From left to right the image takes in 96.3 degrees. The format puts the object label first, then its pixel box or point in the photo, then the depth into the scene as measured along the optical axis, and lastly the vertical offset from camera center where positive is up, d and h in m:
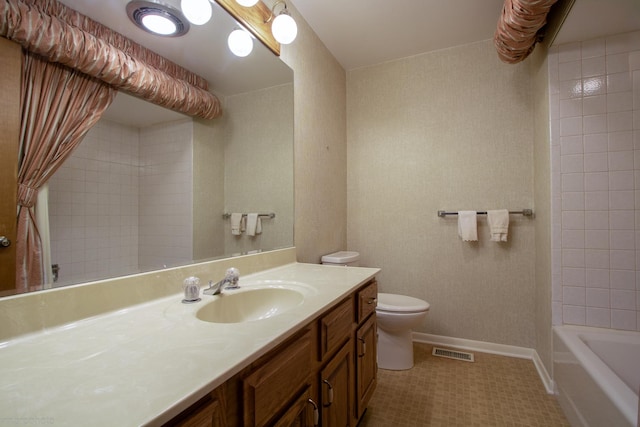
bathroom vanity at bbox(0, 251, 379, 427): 0.44 -0.28
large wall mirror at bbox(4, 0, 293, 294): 0.80 +0.16
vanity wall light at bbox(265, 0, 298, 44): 1.45 +0.96
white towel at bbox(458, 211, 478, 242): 2.12 -0.09
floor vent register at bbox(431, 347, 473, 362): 2.08 -1.05
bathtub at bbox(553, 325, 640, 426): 1.04 -0.71
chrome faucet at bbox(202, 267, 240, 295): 1.04 -0.25
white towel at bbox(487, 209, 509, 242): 2.04 -0.08
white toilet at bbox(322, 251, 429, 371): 1.85 -0.73
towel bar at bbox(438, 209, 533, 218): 2.04 +0.01
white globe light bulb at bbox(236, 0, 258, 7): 1.27 +0.95
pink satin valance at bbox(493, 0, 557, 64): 1.40 +1.02
